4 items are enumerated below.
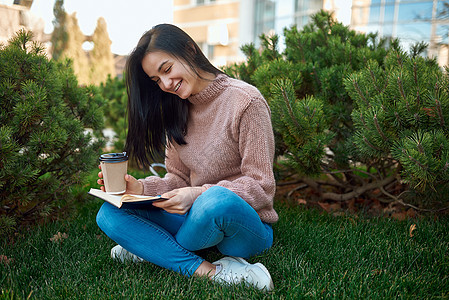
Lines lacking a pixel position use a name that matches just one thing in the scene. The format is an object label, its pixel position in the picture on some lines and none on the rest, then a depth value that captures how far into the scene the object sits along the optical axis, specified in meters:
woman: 1.44
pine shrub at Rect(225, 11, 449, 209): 1.72
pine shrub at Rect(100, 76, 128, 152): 4.11
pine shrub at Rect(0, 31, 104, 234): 1.71
